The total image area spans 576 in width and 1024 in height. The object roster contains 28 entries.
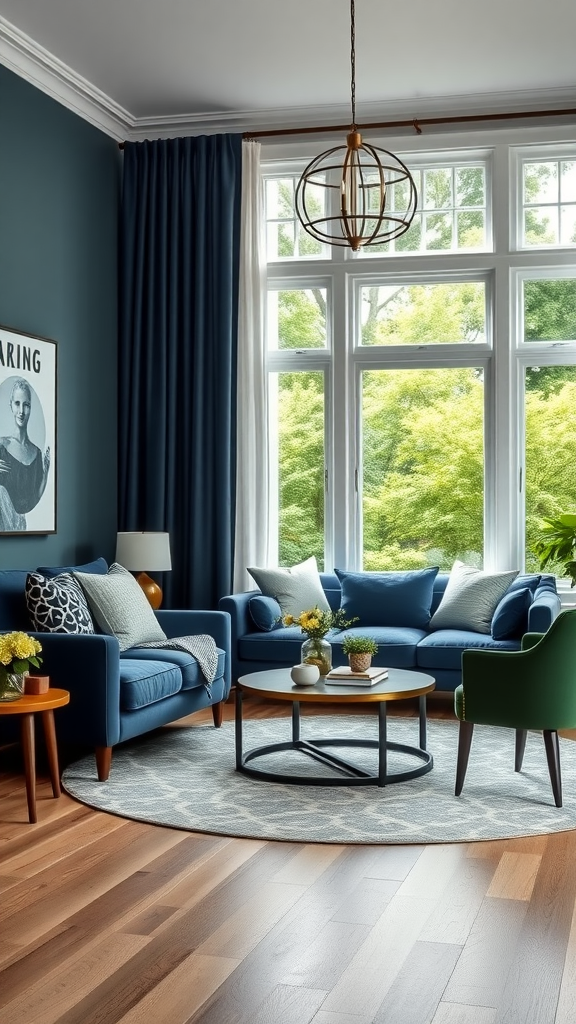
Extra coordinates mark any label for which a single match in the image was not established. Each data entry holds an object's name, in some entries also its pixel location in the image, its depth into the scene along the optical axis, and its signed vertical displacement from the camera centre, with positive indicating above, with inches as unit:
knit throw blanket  215.3 -28.5
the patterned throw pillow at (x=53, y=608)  202.2 -18.7
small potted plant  190.7 -25.8
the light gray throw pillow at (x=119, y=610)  216.2 -20.5
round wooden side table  165.5 -32.8
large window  282.2 +36.1
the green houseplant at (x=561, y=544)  261.4 -9.6
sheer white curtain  288.4 +30.7
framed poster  233.8 +16.9
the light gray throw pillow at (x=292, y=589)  270.2 -20.7
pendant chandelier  286.7 +84.9
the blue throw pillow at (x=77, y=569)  223.9 -12.9
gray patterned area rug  157.6 -47.0
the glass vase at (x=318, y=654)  196.1 -26.9
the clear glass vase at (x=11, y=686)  169.3 -28.0
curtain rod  272.2 +99.0
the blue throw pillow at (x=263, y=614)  263.6 -26.0
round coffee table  179.2 -37.7
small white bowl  188.2 -29.4
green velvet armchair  166.7 -28.1
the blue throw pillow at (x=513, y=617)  245.8 -25.5
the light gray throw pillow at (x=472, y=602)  258.8 -23.2
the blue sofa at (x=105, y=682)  184.5 -30.9
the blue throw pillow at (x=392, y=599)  268.5 -23.3
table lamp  264.7 -11.3
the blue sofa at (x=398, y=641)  244.7 -31.3
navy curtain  288.4 +42.9
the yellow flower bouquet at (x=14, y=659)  168.1 -23.6
